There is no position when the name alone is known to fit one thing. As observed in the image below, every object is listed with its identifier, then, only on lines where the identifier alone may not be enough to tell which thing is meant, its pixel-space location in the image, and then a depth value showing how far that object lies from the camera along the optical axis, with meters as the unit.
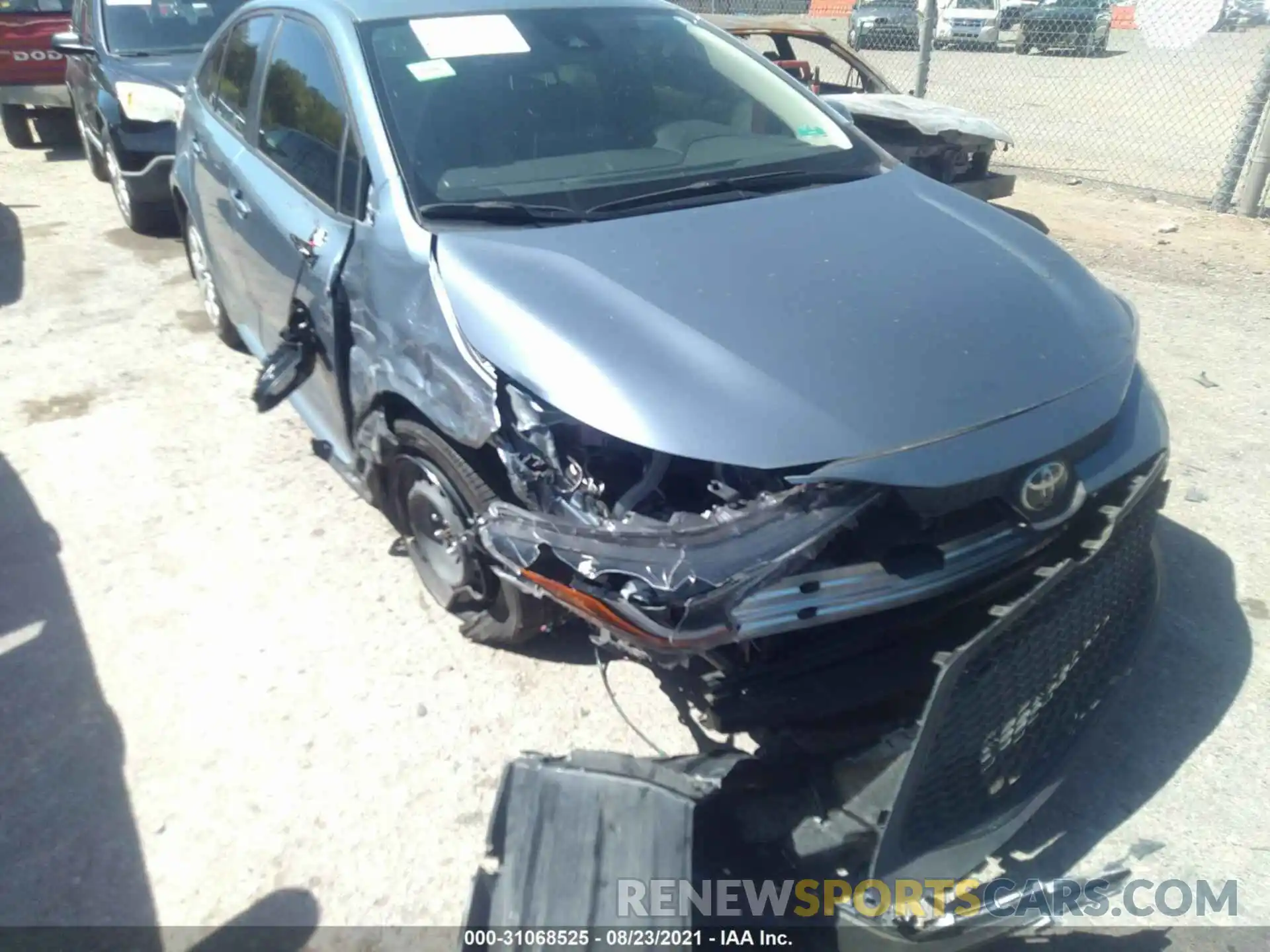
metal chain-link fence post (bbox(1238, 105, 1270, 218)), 7.16
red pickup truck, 9.45
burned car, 6.48
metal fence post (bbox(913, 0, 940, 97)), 8.87
